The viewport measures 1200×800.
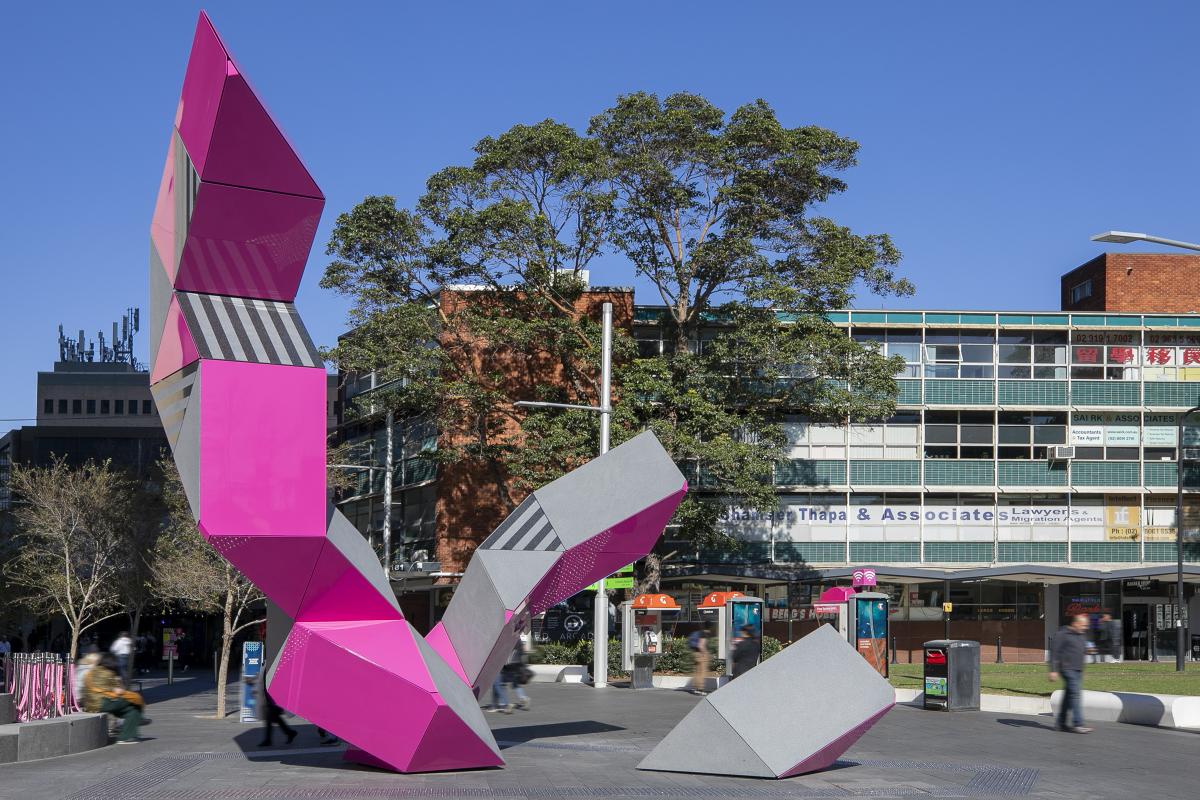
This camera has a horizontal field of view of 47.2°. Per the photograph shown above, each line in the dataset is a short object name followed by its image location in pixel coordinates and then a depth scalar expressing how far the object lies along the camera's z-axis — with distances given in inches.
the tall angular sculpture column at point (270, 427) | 470.0
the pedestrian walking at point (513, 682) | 901.2
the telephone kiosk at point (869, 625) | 1170.0
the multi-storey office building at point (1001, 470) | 1825.8
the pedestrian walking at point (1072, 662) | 691.4
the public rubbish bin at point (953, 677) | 874.8
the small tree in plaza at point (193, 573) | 1206.2
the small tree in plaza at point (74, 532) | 1556.3
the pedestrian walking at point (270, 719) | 669.3
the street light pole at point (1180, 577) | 1302.9
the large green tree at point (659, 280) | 1365.7
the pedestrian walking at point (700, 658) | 1079.6
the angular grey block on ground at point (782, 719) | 521.3
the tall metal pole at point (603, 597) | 1253.1
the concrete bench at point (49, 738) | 605.3
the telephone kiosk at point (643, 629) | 1316.4
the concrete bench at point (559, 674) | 1355.8
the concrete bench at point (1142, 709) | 753.0
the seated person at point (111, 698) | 686.5
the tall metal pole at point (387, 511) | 1593.3
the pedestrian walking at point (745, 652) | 999.6
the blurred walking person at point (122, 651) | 855.7
